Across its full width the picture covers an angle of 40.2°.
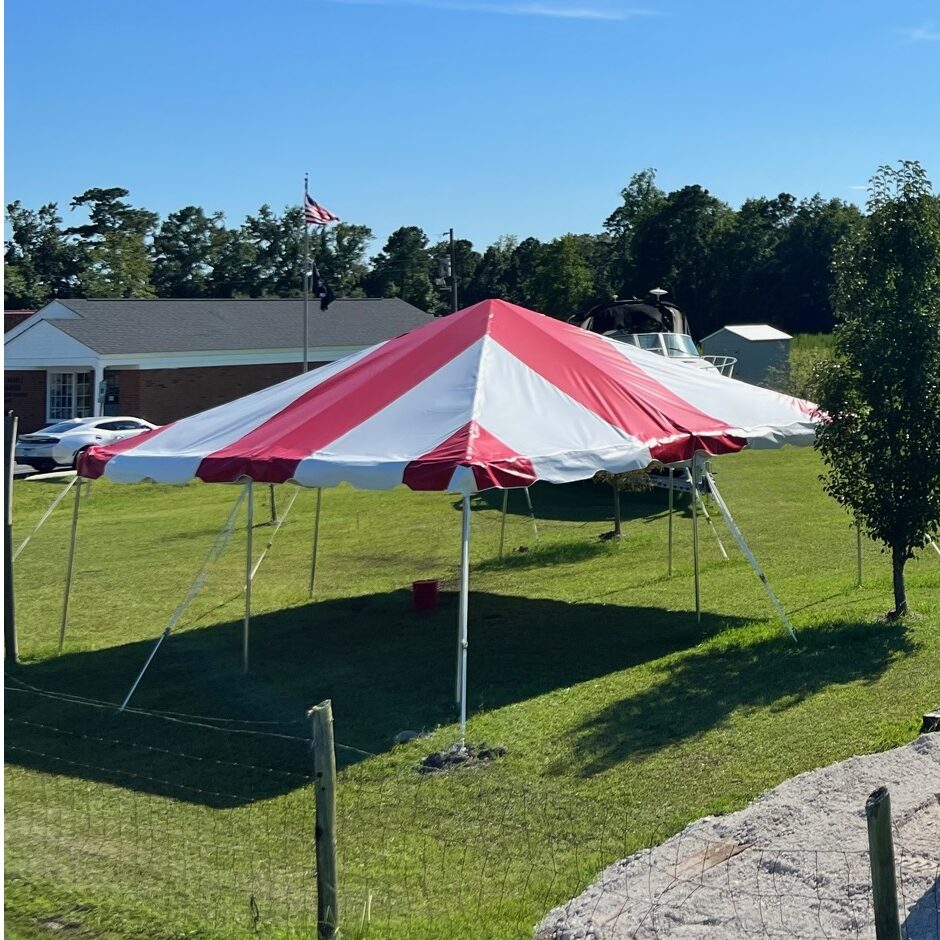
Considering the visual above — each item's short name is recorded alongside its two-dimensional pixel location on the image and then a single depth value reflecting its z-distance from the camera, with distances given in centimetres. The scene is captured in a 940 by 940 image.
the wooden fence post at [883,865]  413
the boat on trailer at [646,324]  2416
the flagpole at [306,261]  3316
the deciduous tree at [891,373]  1094
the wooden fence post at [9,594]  1230
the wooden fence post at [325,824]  531
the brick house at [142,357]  4134
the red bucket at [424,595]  1404
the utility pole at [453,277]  5228
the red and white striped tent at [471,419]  1009
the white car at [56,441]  3153
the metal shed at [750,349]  5106
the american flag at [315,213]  3153
